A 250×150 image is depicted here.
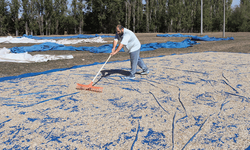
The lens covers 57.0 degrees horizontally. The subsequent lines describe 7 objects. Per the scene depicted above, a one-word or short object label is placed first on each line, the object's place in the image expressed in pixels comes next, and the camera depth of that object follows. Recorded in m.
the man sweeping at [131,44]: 5.82
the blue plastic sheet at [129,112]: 3.07
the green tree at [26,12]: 33.47
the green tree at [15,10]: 33.19
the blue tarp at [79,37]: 23.66
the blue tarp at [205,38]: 19.07
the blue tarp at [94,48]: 12.13
